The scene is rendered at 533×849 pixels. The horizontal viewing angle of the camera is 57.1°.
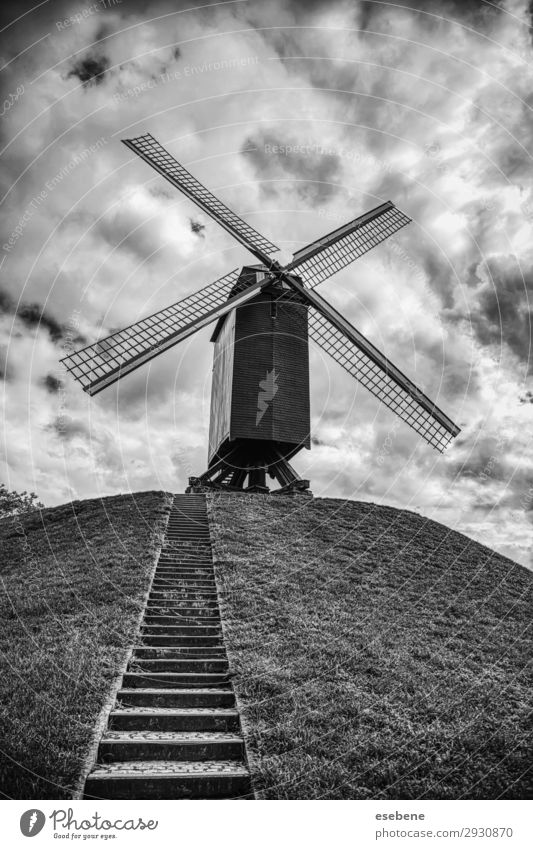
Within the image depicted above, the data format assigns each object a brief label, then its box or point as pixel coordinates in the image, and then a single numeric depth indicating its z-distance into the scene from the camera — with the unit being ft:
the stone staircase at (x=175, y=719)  16.47
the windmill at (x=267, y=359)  68.49
